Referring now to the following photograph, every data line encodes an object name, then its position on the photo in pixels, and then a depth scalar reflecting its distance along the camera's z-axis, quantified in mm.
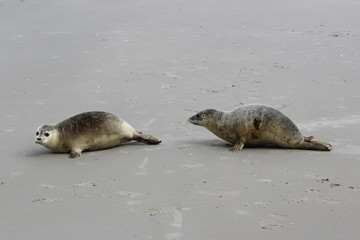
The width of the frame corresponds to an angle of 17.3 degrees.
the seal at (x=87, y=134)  10871
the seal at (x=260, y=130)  10397
